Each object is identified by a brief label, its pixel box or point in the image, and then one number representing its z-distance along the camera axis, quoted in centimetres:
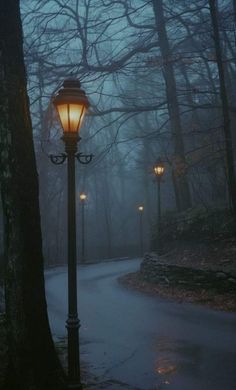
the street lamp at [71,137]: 670
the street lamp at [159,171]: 2283
